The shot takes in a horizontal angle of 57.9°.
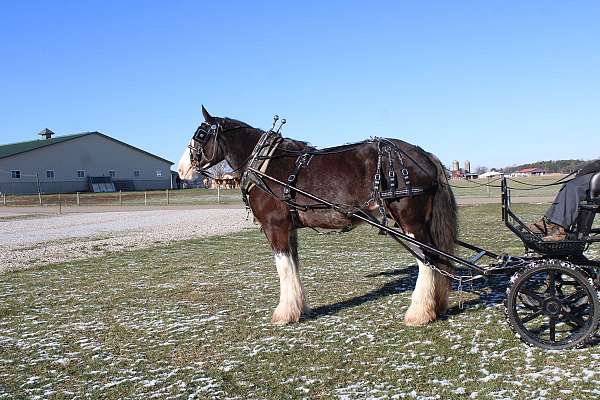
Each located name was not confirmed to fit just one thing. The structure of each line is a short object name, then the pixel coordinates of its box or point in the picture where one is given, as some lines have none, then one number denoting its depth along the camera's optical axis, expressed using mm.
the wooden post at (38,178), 60538
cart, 5012
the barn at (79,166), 60812
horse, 6098
